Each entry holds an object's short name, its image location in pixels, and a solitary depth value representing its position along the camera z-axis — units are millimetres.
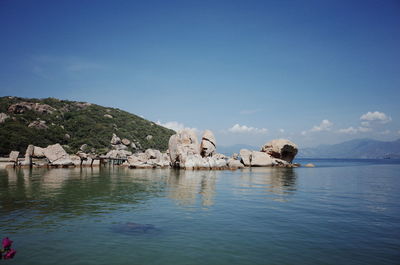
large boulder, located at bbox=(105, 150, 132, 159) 83862
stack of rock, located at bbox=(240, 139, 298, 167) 75938
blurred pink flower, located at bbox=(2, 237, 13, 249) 5567
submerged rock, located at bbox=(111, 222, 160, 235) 13714
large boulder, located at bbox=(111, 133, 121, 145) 108688
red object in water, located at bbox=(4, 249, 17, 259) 5445
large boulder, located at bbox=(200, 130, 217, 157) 71938
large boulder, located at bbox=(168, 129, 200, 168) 64625
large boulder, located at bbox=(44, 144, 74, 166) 62531
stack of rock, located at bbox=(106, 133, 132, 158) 85956
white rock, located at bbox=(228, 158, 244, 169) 67688
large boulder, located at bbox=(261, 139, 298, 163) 78369
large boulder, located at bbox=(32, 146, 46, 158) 63906
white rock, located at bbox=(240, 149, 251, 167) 75938
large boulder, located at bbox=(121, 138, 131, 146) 115612
